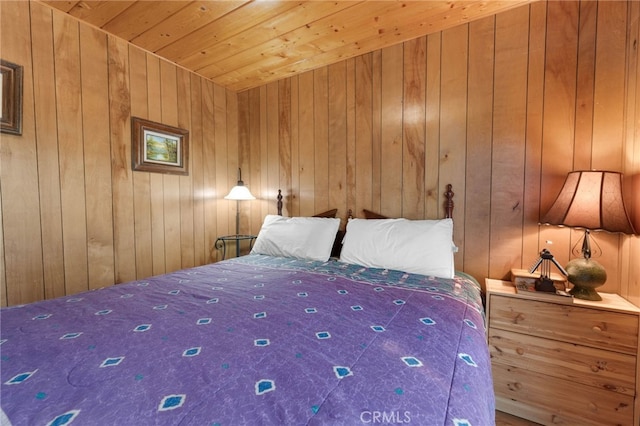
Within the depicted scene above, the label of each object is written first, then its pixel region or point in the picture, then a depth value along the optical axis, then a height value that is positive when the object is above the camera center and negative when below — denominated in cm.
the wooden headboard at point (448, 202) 188 +0
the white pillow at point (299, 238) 202 -27
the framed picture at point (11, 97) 151 +64
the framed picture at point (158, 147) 212 +49
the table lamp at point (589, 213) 128 -6
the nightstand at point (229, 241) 264 -39
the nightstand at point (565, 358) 122 -77
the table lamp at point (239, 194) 258 +10
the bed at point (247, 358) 56 -43
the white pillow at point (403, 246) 161 -28
